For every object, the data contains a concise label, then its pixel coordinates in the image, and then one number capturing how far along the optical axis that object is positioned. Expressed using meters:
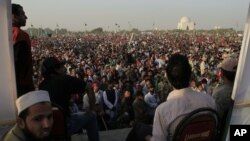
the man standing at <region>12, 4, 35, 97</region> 2.34
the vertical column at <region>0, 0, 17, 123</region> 1.68
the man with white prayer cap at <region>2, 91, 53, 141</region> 1.64
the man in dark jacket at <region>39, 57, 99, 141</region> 2.63
